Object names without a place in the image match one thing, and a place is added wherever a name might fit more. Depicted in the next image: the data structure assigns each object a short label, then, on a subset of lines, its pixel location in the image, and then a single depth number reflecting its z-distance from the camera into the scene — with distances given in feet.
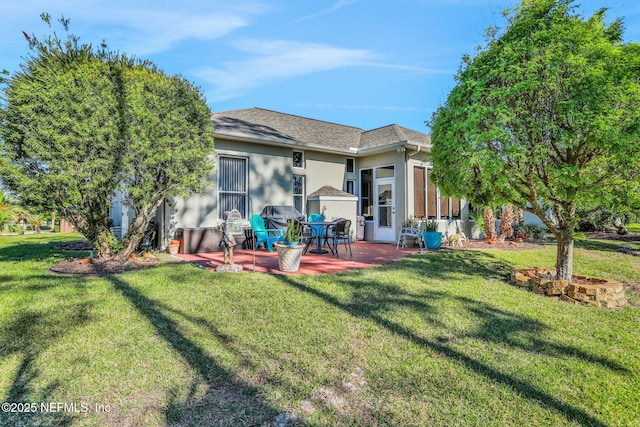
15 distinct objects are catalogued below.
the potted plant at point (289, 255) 20.40
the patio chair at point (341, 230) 28.40
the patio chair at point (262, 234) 28.76
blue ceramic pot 33.14
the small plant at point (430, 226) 34.45
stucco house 32.50
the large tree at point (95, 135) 19.29
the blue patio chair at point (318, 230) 29.73
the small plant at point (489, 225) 35.89
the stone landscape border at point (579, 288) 15.46
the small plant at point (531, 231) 40.84
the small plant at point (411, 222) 35.37
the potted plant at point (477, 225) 39.45
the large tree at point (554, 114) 13.84
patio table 26.60
